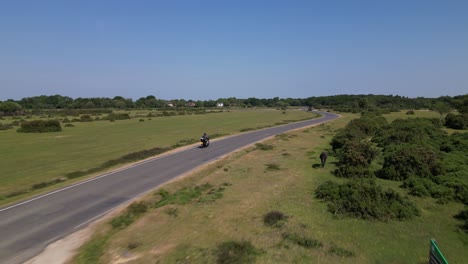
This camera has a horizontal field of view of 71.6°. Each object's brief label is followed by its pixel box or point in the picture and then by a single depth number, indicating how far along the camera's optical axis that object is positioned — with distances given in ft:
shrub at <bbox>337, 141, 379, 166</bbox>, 77.30
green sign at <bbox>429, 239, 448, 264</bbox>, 18.20
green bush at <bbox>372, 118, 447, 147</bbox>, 108.64
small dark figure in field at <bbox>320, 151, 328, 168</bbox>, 83.05
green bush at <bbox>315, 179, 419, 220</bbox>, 46.21
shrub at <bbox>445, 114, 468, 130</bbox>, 180.14
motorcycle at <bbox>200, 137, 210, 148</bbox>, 125.49
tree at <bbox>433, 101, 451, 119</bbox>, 252.34
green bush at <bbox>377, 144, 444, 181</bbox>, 68.80
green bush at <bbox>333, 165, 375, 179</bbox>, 71.61
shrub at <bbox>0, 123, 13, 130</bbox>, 227.28
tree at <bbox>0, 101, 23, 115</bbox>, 433.23
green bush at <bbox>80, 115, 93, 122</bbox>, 299.25
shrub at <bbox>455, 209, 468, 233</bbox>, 42.39
